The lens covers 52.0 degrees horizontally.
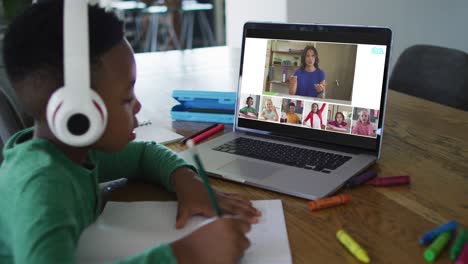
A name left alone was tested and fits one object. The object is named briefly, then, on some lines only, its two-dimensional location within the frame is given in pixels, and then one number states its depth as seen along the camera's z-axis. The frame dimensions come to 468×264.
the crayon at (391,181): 0.83
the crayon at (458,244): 0.61
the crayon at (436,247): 0.61
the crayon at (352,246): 0.62
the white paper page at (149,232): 0.66
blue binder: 1.23
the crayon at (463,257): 0.58
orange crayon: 0.76
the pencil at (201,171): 0.54
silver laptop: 0.91
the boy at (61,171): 0.58
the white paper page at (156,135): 1.12
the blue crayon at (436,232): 0.65
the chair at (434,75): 1.47
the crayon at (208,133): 1.11
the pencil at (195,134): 1.11
